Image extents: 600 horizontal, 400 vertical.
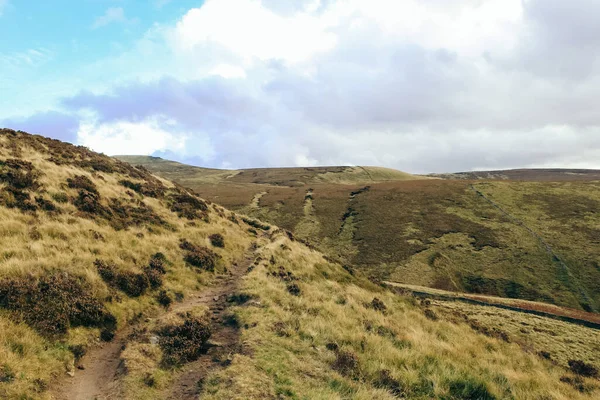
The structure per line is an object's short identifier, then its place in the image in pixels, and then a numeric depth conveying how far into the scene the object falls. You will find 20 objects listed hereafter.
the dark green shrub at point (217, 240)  28.54
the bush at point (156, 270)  17.86
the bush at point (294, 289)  20.73
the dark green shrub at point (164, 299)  16.67
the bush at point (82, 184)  25.88
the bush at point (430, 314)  24.55
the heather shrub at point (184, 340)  12.13
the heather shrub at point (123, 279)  15.97
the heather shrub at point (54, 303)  11.62
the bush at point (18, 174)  22.02
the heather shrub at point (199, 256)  22.95
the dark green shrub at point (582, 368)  19.53
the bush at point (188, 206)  32.91
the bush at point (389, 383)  11.58
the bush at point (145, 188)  33.98
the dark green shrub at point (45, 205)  20.85
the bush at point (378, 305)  22.99
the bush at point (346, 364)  12.22
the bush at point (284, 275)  23.80
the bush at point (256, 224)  45.81
